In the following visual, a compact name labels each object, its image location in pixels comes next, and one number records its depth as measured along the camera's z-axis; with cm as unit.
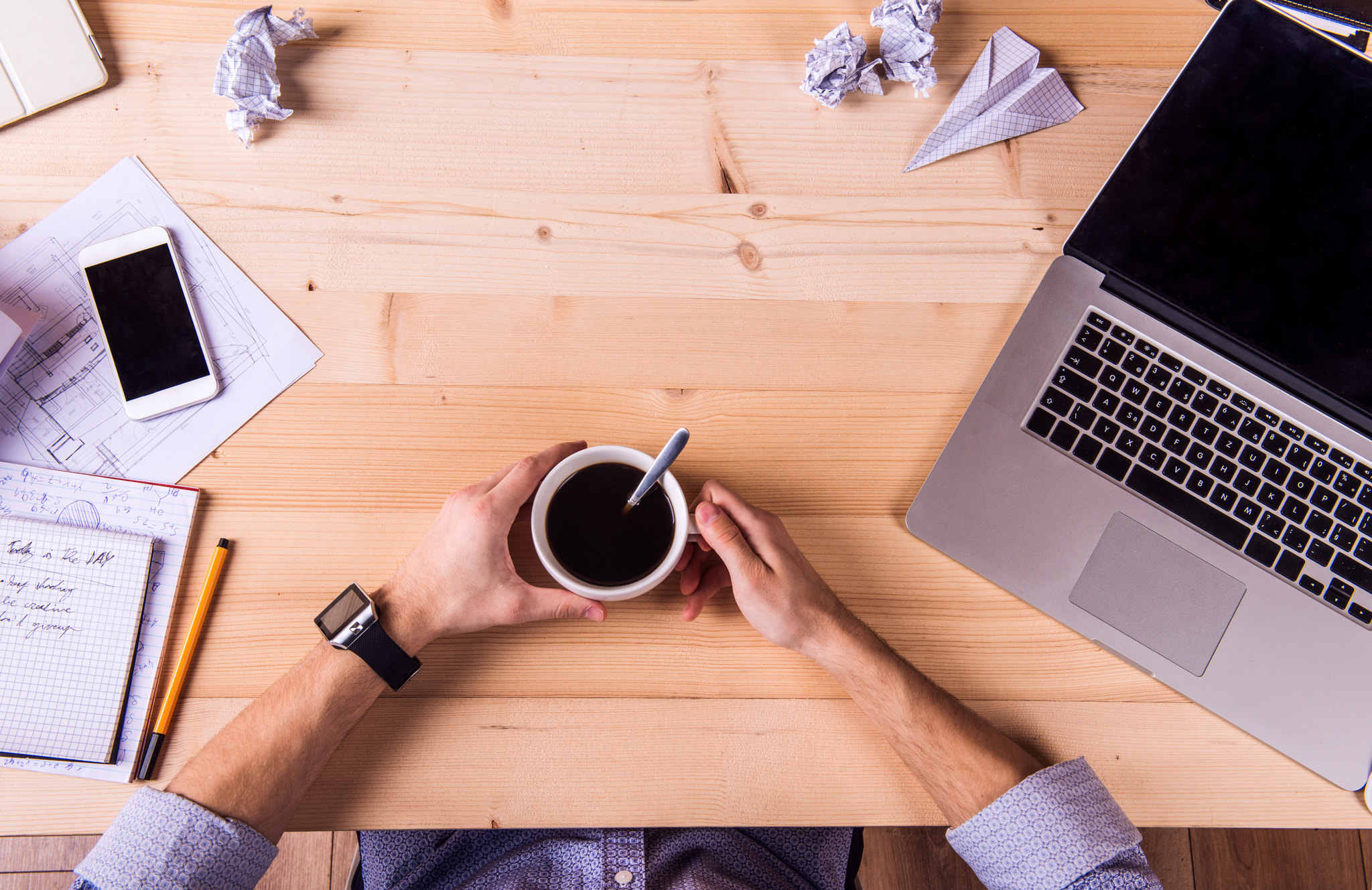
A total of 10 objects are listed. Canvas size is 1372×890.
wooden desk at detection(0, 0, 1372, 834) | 71
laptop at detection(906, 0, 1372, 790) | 72
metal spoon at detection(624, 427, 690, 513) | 59
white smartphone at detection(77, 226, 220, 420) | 74
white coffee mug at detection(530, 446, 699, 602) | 61
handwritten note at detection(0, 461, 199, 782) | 71
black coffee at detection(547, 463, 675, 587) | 64
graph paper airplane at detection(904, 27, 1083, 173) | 81
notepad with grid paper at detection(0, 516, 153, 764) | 67
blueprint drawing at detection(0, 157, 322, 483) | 73
